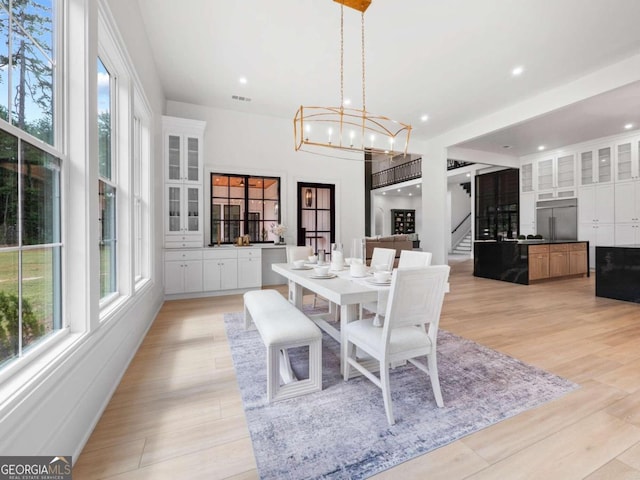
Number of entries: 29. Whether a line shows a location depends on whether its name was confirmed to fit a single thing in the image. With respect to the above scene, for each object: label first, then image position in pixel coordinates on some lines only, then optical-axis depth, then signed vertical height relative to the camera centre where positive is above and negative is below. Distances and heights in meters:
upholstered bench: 1.94 -0.71
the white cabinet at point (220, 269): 5.01 -0.56
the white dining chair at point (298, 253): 4.08 -0.22
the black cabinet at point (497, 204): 9.67 +1.11
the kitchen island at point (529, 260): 6.08 -0.51
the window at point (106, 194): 2.25 +0.36
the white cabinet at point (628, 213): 6.86 +0.57
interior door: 6.41 +0.49
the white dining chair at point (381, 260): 2.94 -0.28
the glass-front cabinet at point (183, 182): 4.88 +0.92
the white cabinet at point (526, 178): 9.05 +1.84
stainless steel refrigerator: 8.07 +0.51
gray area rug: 1.46 -1.09
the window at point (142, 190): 3.39 +0.57
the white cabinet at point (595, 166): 7.36 +1.81
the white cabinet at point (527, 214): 9.00 +0.72
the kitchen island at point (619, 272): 4.45 -0.57
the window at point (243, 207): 5.73 +0.61
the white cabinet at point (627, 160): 6.85 +1.81
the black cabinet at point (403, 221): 15.51 +0.85
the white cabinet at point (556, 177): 8.09 +1.70
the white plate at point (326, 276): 2.55 -0.34
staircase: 13.06 -0.43
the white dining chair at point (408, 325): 1.75 -0.55
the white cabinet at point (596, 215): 7.35 +0.55
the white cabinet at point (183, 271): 4.78 -0.56
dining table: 2.00 -0.37
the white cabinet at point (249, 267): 5.27 -0.55
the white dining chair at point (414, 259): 2.76 -0.21
